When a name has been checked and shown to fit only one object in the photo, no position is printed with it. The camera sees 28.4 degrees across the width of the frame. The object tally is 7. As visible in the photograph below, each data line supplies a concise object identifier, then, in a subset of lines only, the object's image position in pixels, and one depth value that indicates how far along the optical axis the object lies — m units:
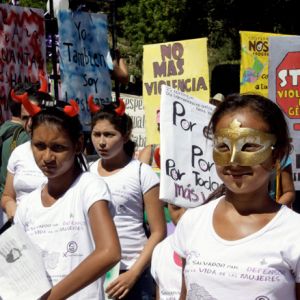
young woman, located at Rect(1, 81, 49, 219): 3.26
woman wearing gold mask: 1.63
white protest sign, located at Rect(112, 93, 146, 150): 8.38
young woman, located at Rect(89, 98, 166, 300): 3.07
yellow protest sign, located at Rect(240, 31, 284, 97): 6.05
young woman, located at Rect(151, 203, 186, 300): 2.47
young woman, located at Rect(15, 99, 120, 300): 2.07
